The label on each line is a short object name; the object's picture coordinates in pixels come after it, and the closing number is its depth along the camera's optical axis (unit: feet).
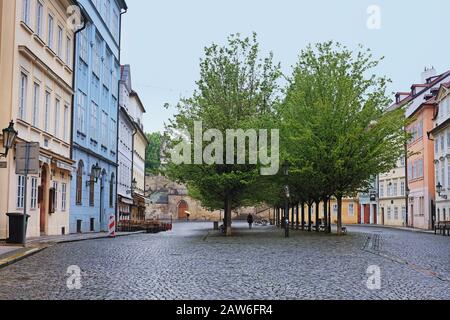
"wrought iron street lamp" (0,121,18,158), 63.82
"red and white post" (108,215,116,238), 104.63
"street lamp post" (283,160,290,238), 106.01
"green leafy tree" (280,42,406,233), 111.55
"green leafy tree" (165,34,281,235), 105.81
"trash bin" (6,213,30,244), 68.03
